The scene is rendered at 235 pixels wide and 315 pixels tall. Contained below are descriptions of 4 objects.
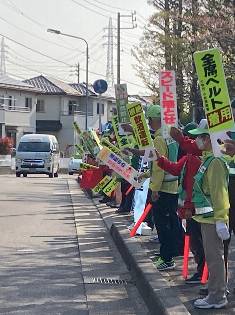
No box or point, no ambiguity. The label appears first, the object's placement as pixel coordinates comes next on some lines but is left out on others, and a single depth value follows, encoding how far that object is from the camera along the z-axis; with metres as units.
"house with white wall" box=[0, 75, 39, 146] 57.84
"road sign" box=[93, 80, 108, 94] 27.12
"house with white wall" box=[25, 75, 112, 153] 64.88
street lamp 39.06
